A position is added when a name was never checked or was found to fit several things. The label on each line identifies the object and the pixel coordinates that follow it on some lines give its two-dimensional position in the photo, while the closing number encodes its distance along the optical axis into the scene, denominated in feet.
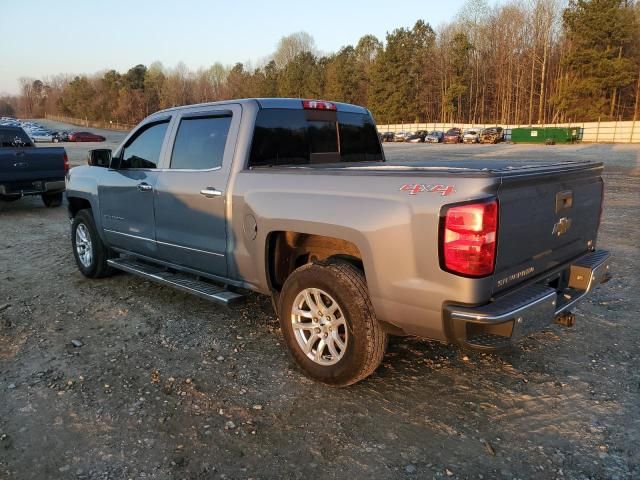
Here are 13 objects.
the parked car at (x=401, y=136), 199.52
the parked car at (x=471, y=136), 166.71
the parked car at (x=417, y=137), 192.65
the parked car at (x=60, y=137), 207.51
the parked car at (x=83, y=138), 203.62
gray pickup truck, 9.07
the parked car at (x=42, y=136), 207.31
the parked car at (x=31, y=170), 33.35
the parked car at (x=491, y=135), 164.76
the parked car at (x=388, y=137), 205.46
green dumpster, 150.00
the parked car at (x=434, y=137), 184.14
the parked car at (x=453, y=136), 172.65
